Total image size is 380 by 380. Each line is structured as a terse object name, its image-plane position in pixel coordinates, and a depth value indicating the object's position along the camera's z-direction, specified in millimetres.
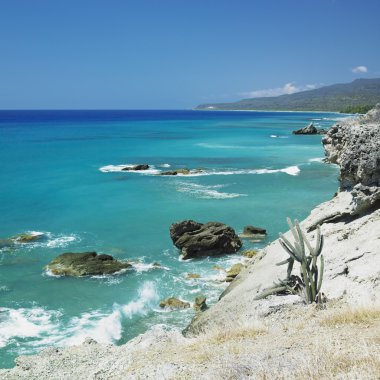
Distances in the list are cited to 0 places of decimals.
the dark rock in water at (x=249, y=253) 23003
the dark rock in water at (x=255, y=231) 26047
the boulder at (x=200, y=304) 17016
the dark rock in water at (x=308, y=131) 102144
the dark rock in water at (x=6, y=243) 24702
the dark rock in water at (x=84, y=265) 20859
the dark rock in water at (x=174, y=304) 17516
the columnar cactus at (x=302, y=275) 10078
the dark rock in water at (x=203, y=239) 23344
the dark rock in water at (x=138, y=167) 51750
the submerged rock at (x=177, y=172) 48156
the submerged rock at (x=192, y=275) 20375
